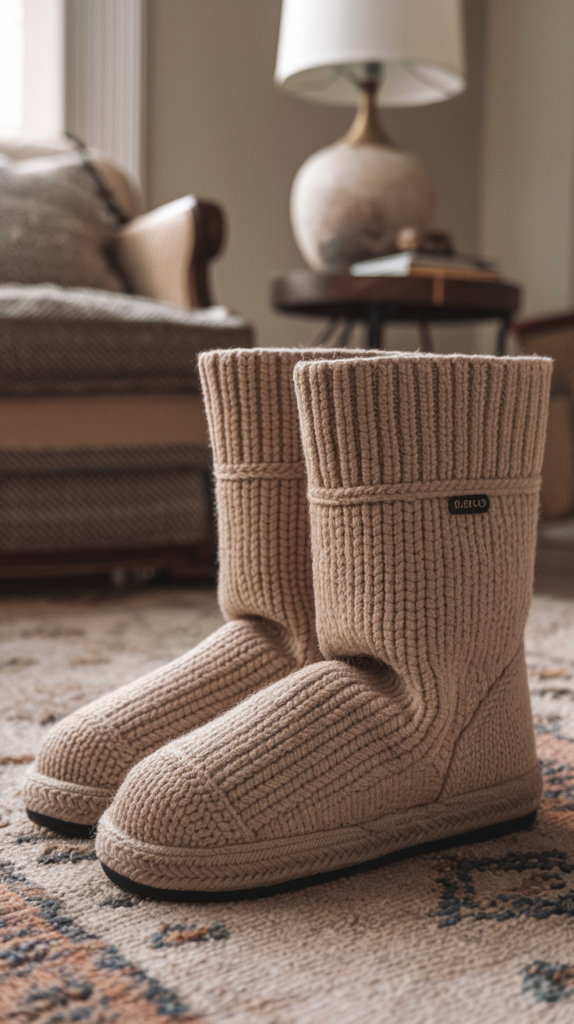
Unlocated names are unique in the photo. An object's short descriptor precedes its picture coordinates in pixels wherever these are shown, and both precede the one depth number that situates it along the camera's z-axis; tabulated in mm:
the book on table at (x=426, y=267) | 1691
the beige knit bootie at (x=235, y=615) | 618
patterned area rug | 426
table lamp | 1855
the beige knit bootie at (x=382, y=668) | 532
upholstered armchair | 1448
